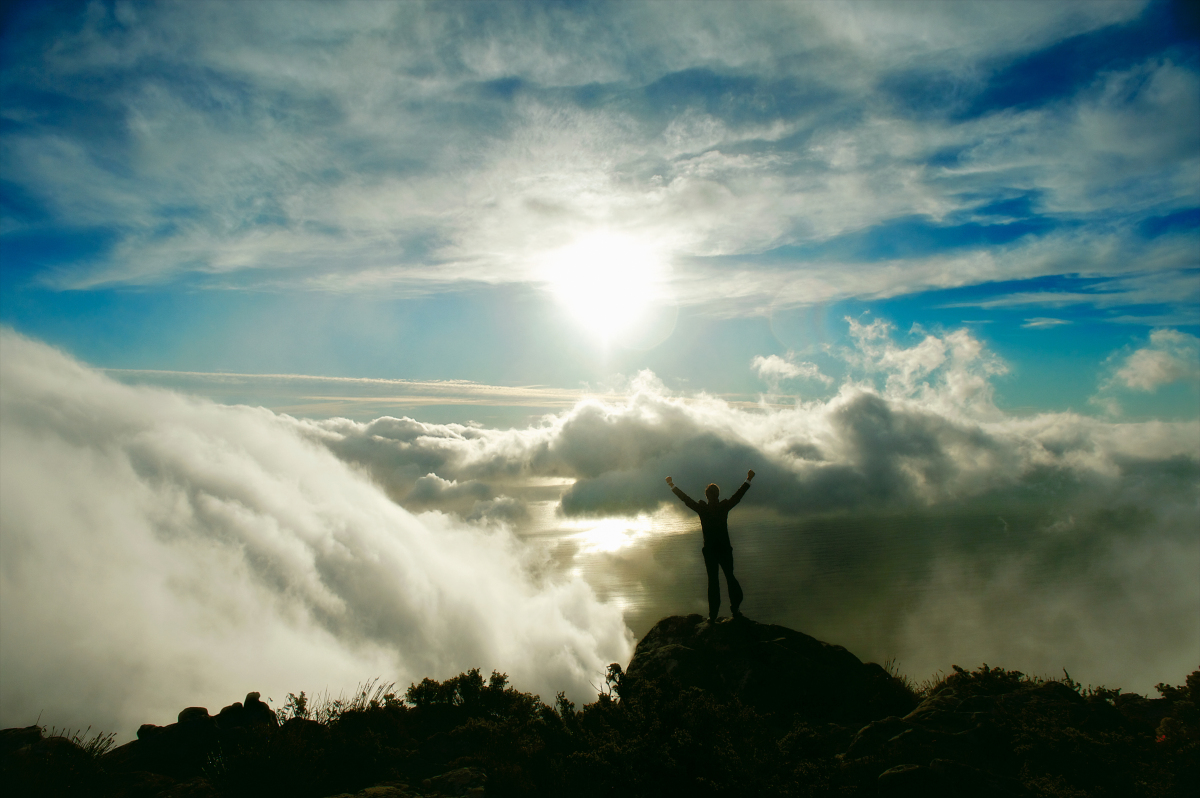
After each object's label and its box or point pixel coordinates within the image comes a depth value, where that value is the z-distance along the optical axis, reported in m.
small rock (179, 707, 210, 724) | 8.02
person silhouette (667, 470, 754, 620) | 9.66
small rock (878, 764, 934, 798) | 5.18
